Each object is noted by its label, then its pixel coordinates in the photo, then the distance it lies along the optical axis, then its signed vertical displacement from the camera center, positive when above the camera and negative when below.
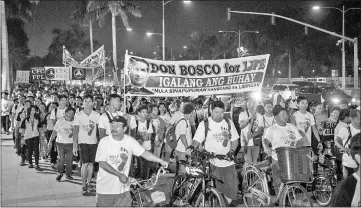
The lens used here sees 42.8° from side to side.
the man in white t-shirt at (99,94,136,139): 8.36 -0.28
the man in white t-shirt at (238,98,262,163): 10.12 -0.72
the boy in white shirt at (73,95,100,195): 9.08 -0.75
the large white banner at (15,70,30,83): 25.94 +1.36
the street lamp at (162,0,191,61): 33.00 +5.44
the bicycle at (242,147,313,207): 6.29 -1.36
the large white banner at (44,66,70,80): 24.89 +1.45
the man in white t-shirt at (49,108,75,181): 10.45 -1.01
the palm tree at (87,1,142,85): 42.75 +8.39
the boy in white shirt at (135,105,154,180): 9.70 -0.67
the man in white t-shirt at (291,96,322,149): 9.26 -0.47
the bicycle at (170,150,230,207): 6.05 -1.19
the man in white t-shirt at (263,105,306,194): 7.21 -0.59
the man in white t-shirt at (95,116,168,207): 5.57 -0.82
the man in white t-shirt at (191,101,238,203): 6.95 -0.71
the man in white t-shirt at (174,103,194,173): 8.77 -0.60
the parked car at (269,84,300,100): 31.44 +0.63
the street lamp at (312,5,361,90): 33.28 +1.81
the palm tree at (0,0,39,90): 36.38 +8.14
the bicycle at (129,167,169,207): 5.31 -1.12
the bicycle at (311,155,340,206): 7.83 -1.51
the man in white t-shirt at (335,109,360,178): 7.49 -0.70
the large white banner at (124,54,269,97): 9.38 +0.46
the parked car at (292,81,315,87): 37.90 +1.14
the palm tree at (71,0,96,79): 50.12 +9.50
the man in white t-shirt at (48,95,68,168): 11.95 -0.40
